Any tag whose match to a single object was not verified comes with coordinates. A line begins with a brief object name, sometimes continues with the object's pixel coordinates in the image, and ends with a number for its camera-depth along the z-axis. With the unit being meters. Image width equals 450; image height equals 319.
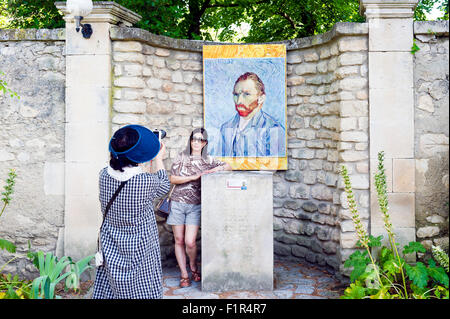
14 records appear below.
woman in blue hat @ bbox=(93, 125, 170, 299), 2.49
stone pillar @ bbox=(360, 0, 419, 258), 4.25
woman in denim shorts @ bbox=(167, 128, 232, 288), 4.27
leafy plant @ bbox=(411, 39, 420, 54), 4.26
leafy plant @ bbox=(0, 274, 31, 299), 3.04
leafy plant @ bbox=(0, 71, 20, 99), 4.32
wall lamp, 4.07
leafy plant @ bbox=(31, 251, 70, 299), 2.66
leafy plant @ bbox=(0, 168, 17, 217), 3.65
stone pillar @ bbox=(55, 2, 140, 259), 4.41
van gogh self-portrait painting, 5.31
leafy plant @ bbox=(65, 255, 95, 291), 2.63
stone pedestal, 4.05
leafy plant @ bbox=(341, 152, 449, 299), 3.53
